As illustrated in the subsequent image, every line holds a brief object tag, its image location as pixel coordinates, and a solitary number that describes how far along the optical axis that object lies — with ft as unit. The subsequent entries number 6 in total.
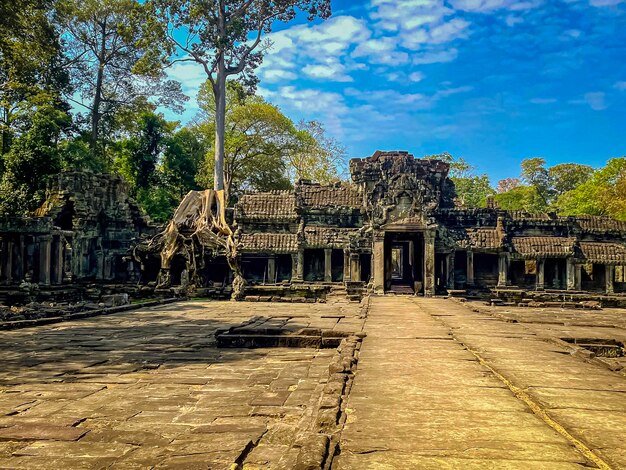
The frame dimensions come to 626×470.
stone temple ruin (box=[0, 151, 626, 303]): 81.10
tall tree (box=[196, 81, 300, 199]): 146.10
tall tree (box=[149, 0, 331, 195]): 110.52
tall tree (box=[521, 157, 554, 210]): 209.97
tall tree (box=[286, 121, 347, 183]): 169.48
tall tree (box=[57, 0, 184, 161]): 133.18
